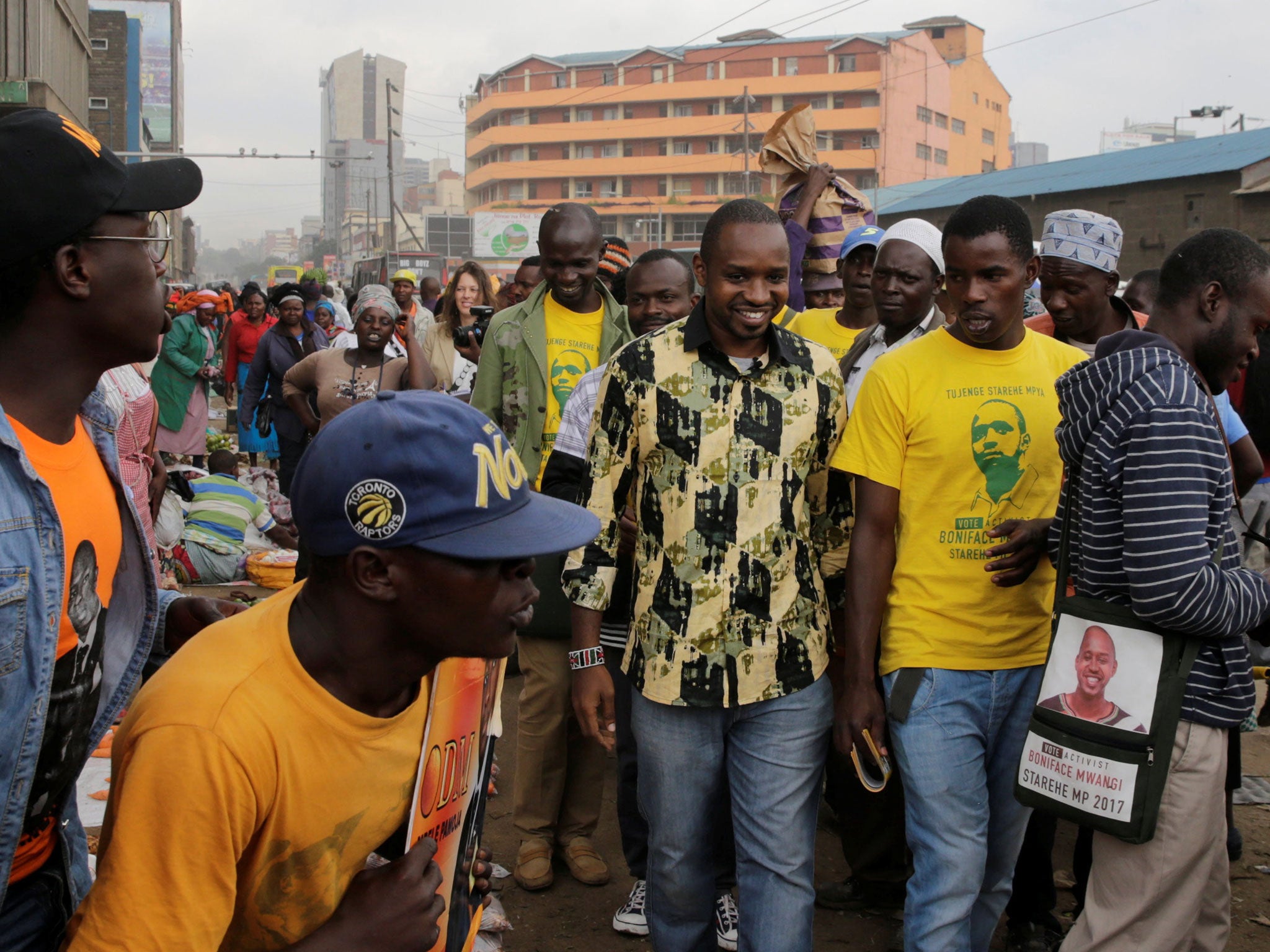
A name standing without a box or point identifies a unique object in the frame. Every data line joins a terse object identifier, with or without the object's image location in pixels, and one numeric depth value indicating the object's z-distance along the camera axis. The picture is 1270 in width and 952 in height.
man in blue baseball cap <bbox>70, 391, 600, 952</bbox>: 1.53
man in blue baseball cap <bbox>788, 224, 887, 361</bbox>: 5.01
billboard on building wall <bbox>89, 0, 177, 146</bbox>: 88.50
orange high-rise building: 77.19
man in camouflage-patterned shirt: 2.86
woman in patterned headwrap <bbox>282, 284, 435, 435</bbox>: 6.68
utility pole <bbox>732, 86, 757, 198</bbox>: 38.88
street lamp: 50.22
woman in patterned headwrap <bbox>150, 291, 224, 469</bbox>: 10.98
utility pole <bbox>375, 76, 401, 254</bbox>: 45.25
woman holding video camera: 7.63
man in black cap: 1.66
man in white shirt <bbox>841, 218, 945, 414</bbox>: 4.13
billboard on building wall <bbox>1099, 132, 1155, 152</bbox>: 113.06
